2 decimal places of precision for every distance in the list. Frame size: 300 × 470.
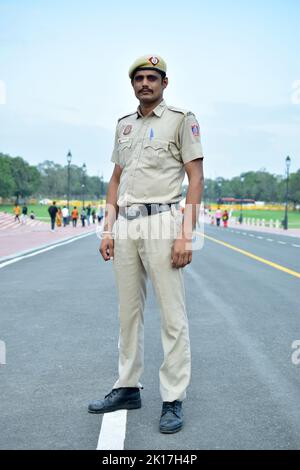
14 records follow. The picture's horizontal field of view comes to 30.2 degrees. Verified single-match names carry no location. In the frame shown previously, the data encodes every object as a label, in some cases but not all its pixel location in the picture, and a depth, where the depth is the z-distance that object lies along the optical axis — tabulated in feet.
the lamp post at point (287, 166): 139.74
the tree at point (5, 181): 330.13
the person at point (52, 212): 106.11
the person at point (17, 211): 159.90
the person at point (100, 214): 172.03
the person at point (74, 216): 145.93
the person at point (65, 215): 142.19
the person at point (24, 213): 155.30
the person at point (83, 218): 151.10
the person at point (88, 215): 170.13
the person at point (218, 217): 177.78
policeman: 11.41
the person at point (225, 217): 166.88
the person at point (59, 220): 145.20
